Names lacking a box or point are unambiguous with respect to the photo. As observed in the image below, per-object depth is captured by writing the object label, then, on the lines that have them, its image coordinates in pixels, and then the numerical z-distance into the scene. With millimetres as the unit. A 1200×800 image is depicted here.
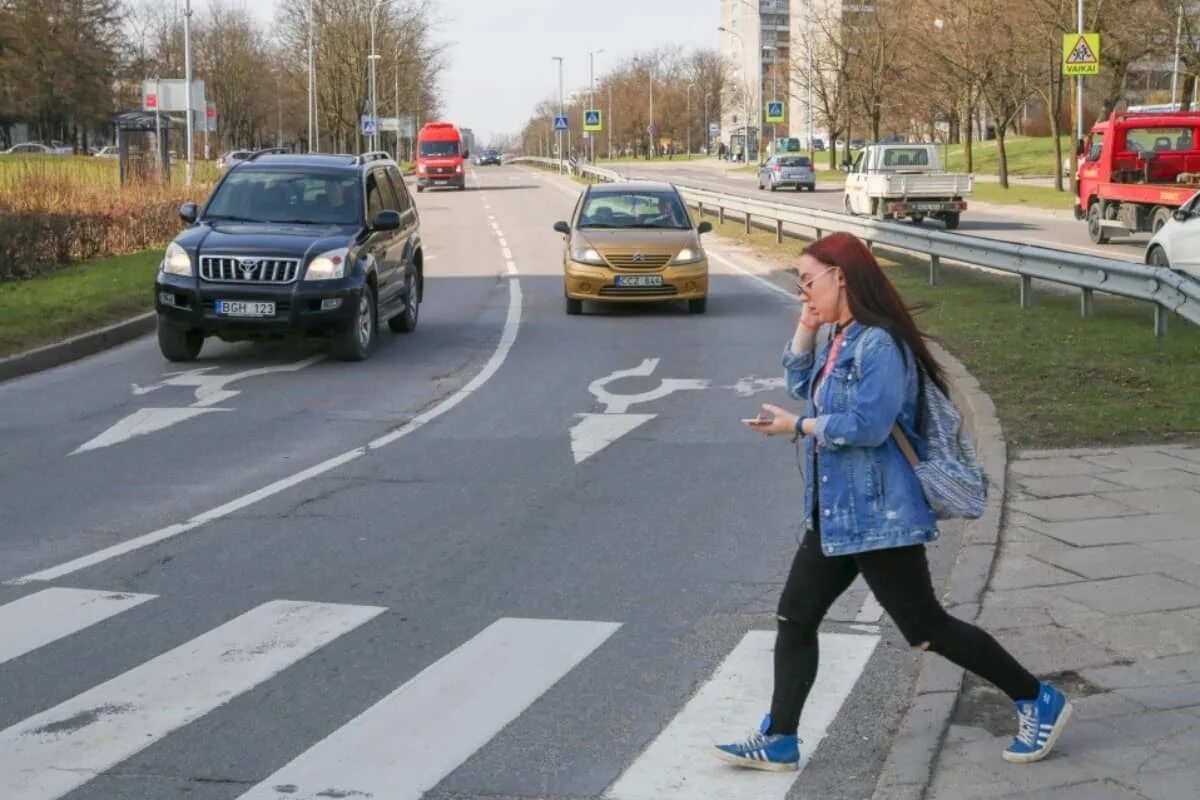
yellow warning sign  39156
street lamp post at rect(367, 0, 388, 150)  80050
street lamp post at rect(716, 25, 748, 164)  120262
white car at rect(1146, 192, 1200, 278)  18953
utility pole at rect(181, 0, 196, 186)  45875
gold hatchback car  19859
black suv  15156
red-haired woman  4652
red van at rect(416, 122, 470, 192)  69188
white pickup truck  37531
